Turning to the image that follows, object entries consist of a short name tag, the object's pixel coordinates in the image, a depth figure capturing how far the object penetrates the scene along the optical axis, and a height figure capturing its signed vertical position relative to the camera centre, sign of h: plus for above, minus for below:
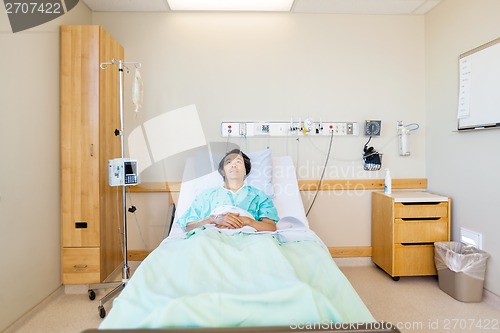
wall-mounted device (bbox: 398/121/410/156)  2.74 +0.20
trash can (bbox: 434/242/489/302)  2.08 -0.78
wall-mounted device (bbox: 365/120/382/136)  2.73 +0.30
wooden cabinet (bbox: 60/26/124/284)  2.24 +0.07
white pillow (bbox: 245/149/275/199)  2.28 -0.08
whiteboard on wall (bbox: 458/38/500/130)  2.06 +0.52
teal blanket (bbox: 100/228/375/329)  0.91 -0.43
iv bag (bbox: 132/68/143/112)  2.22 +0.52
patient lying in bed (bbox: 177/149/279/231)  1.89 -0.29
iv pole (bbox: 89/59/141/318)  2.13 -0.68
